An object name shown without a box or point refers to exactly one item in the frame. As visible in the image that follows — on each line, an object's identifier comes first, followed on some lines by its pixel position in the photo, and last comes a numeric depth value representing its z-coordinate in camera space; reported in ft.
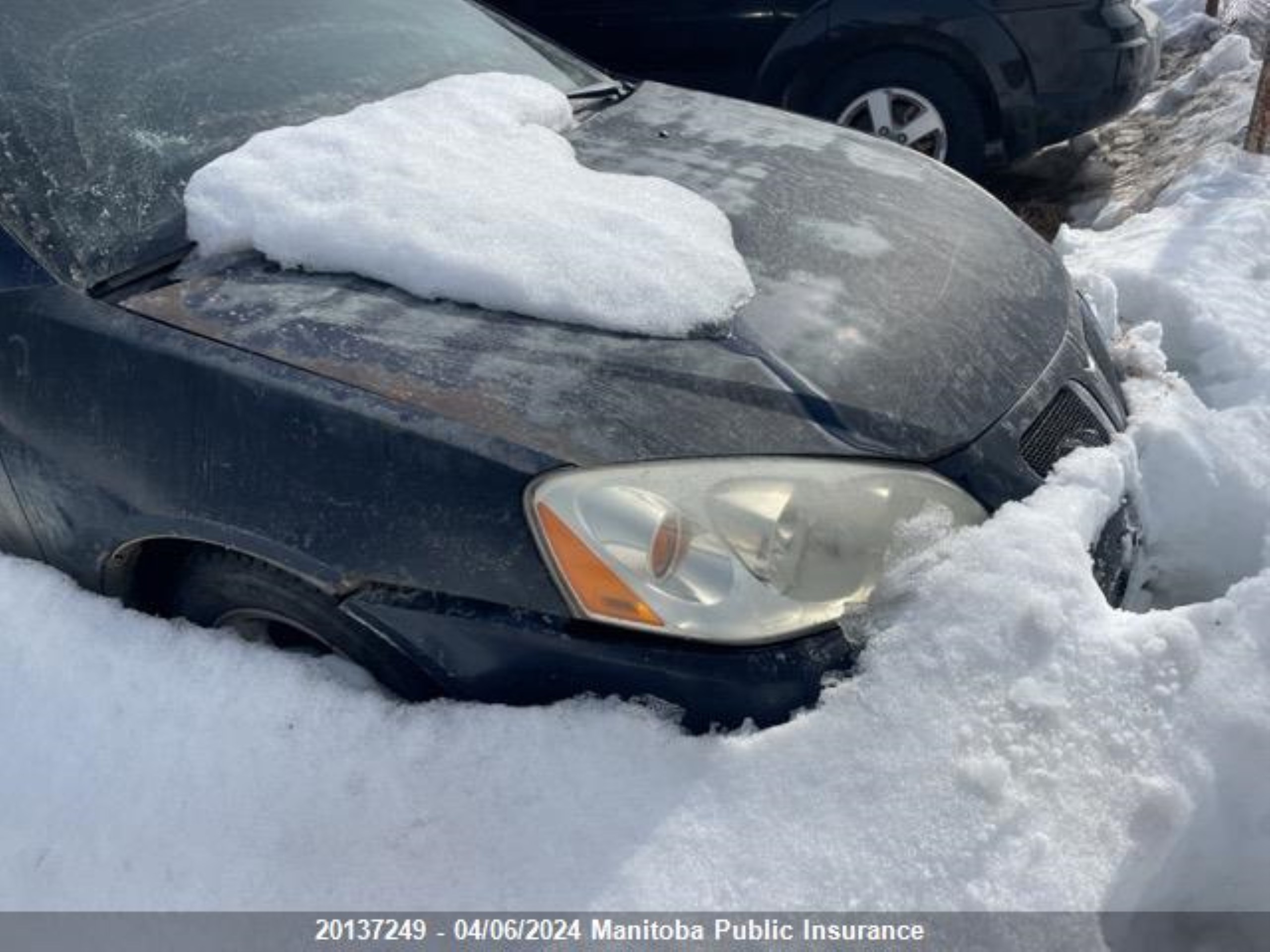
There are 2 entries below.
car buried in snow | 5.68
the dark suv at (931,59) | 15.26
